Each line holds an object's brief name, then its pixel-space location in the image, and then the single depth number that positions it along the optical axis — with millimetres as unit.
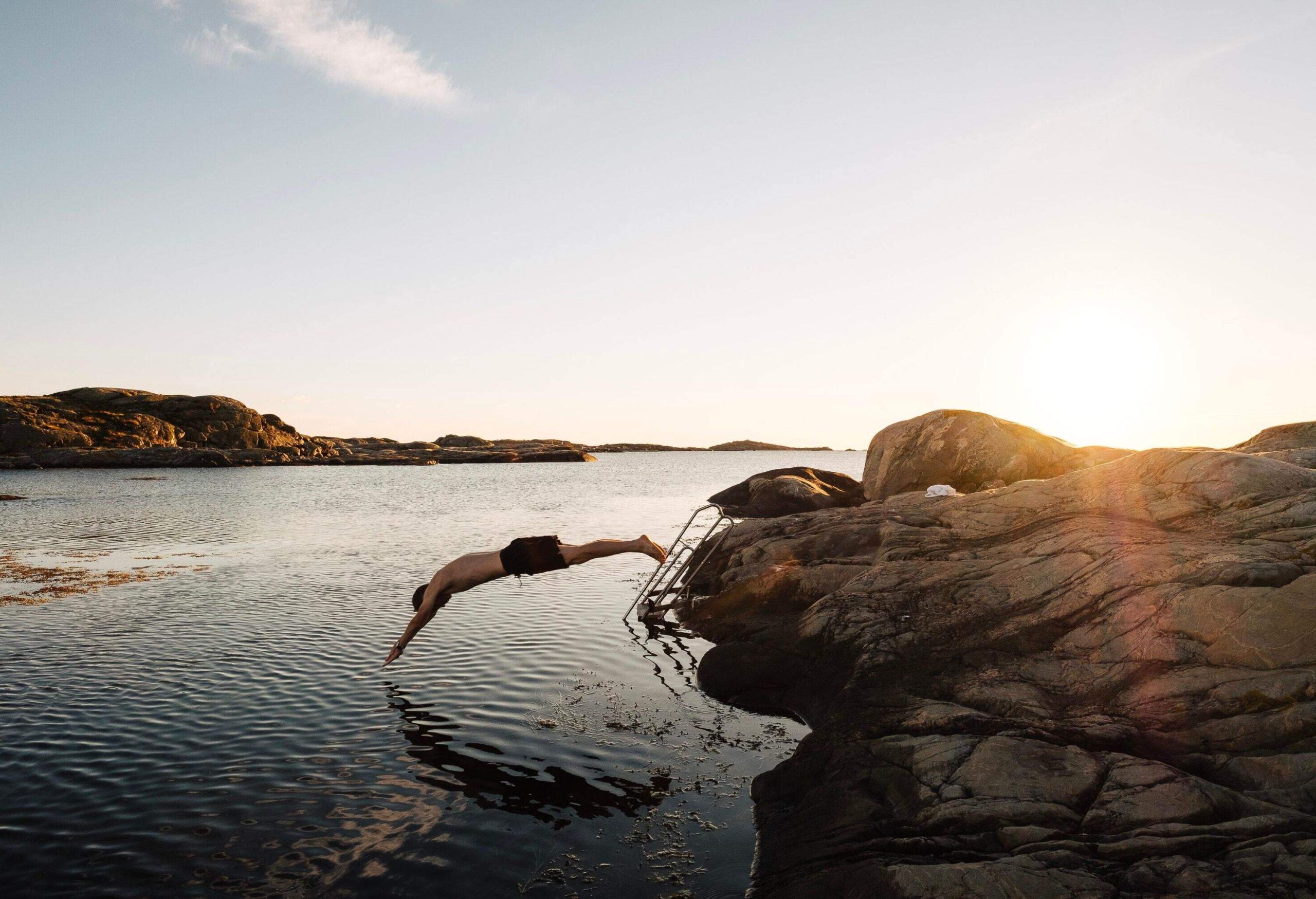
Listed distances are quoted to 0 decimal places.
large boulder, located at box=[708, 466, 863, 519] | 29219
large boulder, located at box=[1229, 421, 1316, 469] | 14643
